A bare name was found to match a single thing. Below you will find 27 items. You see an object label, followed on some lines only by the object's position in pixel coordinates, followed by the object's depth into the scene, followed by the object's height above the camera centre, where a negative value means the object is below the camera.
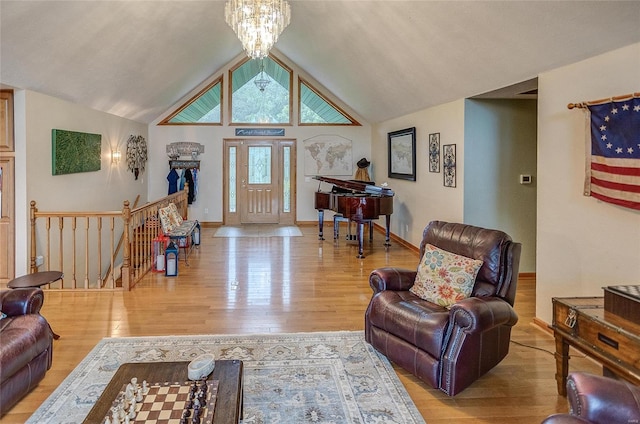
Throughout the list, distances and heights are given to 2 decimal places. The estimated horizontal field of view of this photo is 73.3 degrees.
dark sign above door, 10.20 +1.79
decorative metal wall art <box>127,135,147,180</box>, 8.59 +1.13
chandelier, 4.00 +1.76
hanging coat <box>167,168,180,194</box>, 9.91 +0.61
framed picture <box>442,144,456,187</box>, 5.80 +0.58
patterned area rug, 2.50 -1.16
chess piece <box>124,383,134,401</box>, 1.88 -0.82
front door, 10.34 +0.61
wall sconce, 7.61 +0.92
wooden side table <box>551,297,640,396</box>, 2.16 -0.73
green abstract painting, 5.48 +0.79
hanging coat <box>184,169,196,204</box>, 9.96 +0.49
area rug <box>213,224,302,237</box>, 8.87 -0.52
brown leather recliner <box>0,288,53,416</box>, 2.43 -0.82
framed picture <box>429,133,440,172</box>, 6.35 +0.82
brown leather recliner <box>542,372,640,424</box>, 1.57 -0.74
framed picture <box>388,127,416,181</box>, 7.43 +0.98
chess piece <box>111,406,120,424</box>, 1.71 -0.84
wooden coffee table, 1.83 -0.85
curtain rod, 2.85 +0.76
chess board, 1.78 -0.86
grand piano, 6.83 +0.06
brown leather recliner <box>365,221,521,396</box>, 2.65 -0.74
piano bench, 8.03 -0.50
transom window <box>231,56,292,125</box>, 10.02 +2.68
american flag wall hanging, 2.84 +0.38
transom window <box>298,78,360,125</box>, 10.21 +2.30
